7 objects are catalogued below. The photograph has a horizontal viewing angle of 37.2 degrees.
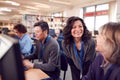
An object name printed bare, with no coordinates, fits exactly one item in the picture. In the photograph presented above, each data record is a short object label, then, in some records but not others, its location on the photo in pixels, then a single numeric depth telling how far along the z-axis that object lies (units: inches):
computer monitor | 19.9
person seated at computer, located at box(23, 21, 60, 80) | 74.6
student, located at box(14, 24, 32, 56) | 122.7
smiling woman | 77.5
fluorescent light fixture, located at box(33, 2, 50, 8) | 488.4
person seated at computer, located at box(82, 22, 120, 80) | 42.7
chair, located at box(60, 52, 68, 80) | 82.5
